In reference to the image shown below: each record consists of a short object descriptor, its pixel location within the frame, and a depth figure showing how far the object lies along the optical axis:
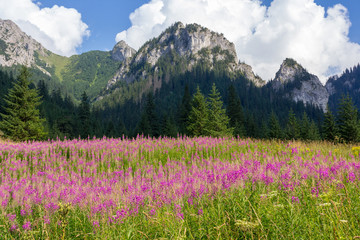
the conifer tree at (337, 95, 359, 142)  32.81
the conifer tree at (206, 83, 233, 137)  26.51
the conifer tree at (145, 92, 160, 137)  46.52
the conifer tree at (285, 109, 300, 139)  44.65
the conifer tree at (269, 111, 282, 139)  43.92
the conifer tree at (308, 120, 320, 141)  43.83
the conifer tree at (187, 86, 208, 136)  29.59
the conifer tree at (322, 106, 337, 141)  35.84
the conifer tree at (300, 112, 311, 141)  44.15
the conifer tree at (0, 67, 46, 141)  25.53
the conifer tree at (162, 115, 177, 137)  38.98
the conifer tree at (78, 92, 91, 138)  52.81
